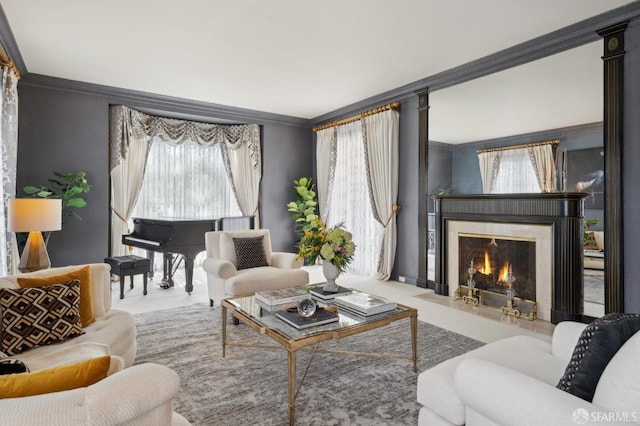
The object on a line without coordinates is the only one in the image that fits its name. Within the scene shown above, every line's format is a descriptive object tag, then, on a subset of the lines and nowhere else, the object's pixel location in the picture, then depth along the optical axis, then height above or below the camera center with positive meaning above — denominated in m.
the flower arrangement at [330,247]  2.92 -0.29
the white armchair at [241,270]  3.78 -0.67
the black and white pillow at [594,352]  1.25 -0.50
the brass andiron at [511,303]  3.98 -1.04
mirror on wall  3.51 +1.02
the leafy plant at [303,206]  7.07 +0.10
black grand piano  4.81 -0.36
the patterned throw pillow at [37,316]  1.96 -0.60
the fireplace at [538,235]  3.62 -0.28
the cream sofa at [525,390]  1.11 -0.65
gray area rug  2.11 -1.17
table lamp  2.96 -0.08
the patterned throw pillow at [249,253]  4.24 -0.50
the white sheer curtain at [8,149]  3.90 +0.72
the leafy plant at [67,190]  4.77 +0.30
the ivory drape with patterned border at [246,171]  6.93 +0.79
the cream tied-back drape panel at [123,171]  5.60 +0.66
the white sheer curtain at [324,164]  6.88 +0.93
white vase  2.98 -0.53
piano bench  4.64 -0.72
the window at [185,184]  6.26 +0.50
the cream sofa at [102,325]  2.07 -0.74
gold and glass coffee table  2.08 -0.75
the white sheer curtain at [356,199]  6.12 +0.21
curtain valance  5.61 +1.42
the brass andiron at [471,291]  4.42 -1.01
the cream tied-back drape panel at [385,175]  5.64 +0.58
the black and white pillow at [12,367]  1.18 -0.52
